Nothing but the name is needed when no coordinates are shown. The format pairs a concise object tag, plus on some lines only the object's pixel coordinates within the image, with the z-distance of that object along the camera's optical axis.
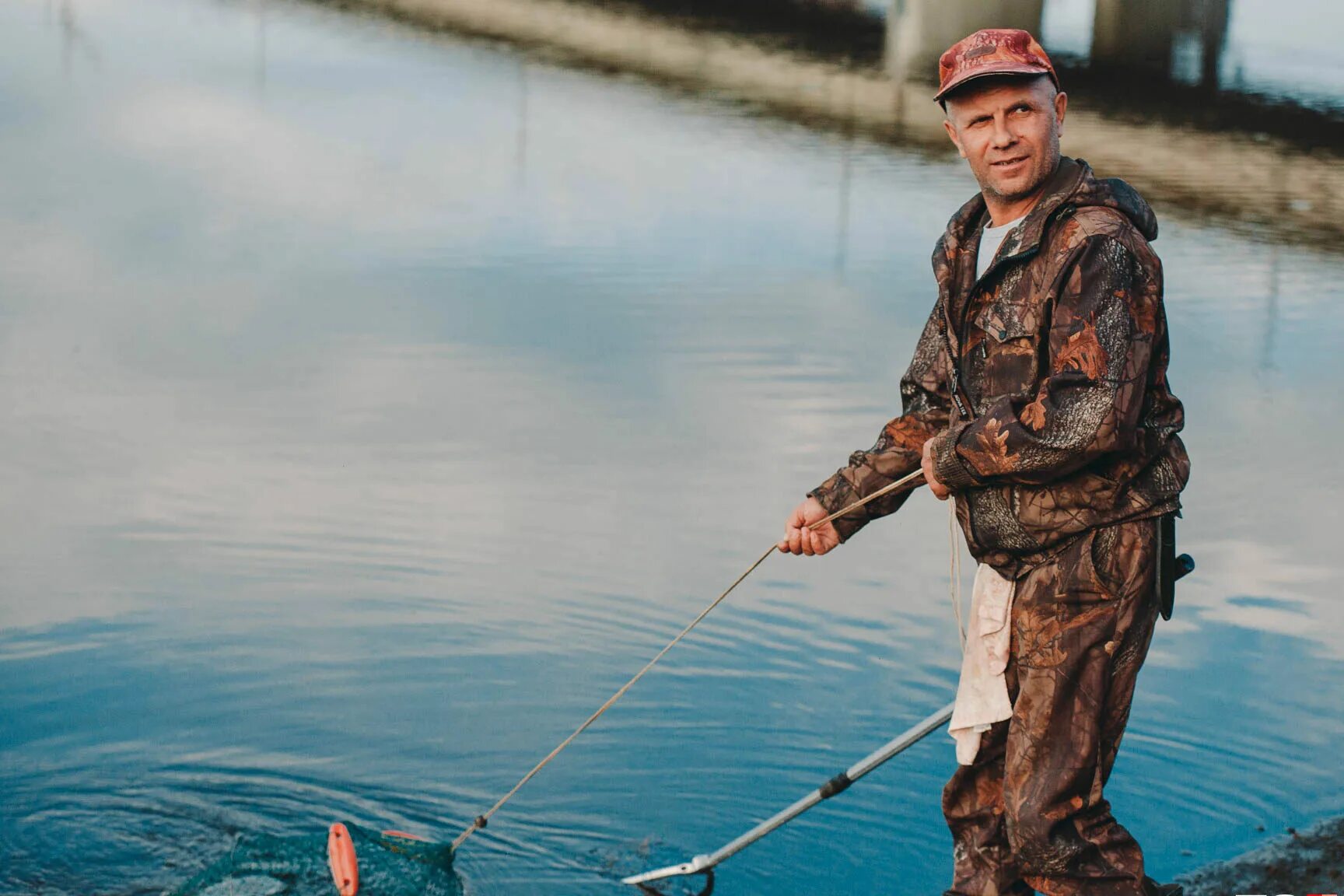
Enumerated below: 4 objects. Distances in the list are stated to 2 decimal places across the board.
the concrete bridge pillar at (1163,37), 24.31
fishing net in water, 3.96
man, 3.02
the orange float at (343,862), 3.87
